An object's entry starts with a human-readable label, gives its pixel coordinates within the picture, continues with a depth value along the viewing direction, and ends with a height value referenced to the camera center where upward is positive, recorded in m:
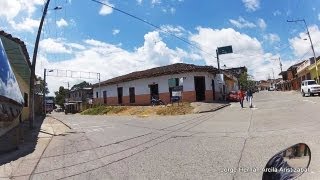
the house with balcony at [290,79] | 35.94 +2.58
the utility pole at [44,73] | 23.25 +3.89
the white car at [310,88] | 18.07 +0.16
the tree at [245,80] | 43.22 +3.17
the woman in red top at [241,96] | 13.18 -0.30
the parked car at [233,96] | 19.47 -0.47
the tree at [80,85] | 45.10 +4.07
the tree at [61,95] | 48.33 +1.48
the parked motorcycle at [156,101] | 17.51 -0.56
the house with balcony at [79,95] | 28.64 +1.05
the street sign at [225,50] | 20.05 +5.20
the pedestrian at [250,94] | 13.05 -0.17
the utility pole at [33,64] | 8.93 +1.99
